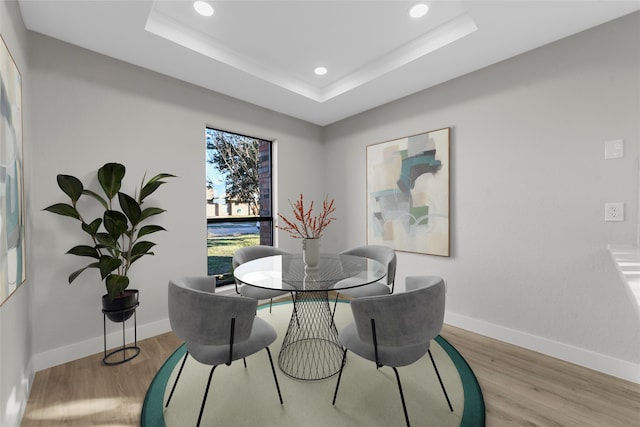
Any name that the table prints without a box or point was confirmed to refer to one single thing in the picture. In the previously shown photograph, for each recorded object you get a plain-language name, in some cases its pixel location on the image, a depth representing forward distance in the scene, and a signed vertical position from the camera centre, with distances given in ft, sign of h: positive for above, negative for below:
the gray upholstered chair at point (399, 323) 4.70 -1.96
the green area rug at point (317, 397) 5.46 -4.07
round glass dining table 6.09 -1.59
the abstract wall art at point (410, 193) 10.11 +0.57
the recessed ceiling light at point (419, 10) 7.07 +5.05
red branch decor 13.43 -0.57
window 11.34 +0.55
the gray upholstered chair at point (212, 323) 4.76 -1.96
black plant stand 7.31 -3.91
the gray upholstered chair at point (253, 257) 8.61 -1.67
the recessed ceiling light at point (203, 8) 6.93 +5.06
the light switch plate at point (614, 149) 6.81 +1.40
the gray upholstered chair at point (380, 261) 8.28 -1.77
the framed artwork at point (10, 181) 4.57 +0.55
